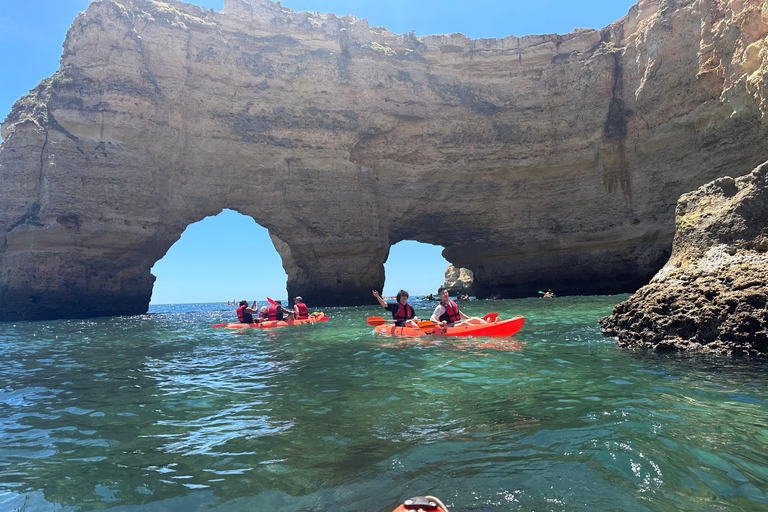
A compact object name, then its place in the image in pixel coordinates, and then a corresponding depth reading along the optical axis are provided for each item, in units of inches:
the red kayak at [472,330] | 375.2
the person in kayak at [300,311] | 641.0
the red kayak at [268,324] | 573.2
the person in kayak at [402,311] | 430.0
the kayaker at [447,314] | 422.0
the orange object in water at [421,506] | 78.5
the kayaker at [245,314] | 597.0
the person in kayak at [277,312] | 612.1
